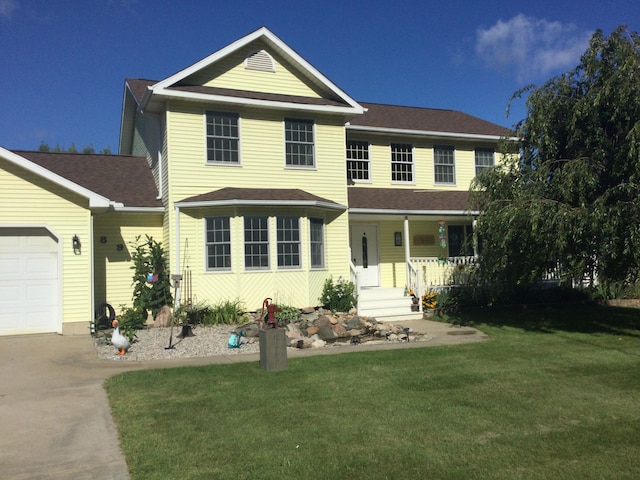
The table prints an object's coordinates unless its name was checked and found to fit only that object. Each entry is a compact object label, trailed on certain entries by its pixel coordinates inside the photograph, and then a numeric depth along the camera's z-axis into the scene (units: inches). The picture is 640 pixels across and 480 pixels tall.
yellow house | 513.0
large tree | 429.7
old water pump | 366.9
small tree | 569.9
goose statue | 409.9
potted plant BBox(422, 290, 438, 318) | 641.0
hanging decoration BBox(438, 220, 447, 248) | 714.2
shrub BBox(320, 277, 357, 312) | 599.5
